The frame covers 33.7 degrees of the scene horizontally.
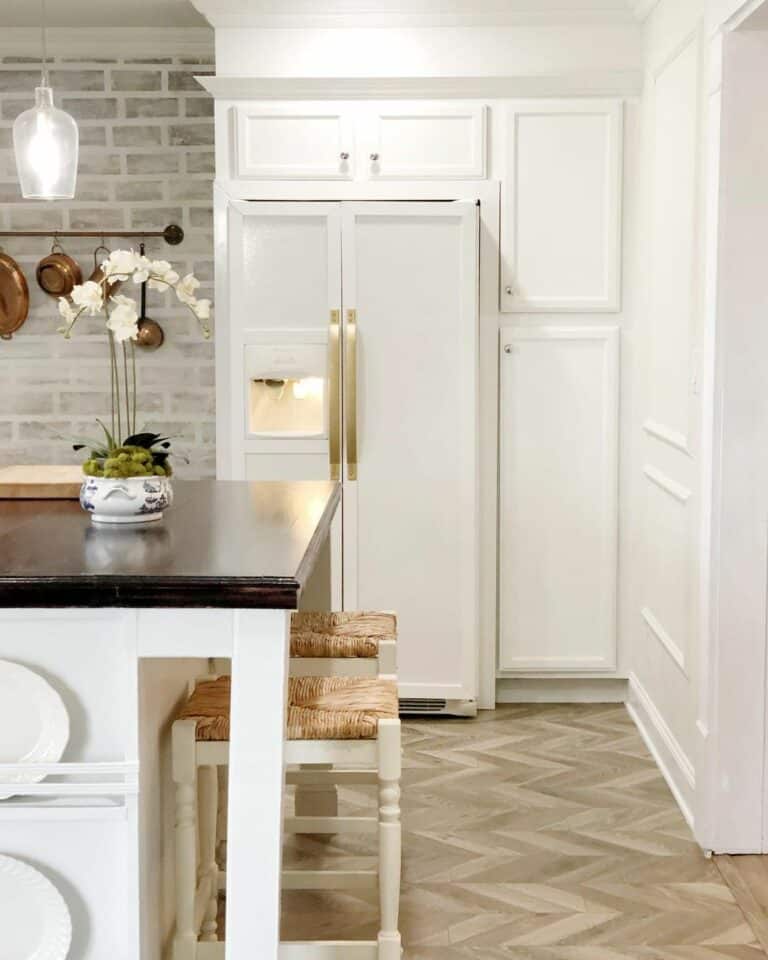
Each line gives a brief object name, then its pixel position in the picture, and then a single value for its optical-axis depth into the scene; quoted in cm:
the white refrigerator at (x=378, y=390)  448
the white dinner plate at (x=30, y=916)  222
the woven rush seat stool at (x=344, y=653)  295
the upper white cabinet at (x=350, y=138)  454
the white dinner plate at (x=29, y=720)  217
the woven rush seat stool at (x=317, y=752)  239
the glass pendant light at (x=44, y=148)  302
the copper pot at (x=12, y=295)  522
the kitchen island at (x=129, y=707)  209
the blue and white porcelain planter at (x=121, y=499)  268
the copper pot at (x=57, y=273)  521
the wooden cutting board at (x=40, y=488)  311
